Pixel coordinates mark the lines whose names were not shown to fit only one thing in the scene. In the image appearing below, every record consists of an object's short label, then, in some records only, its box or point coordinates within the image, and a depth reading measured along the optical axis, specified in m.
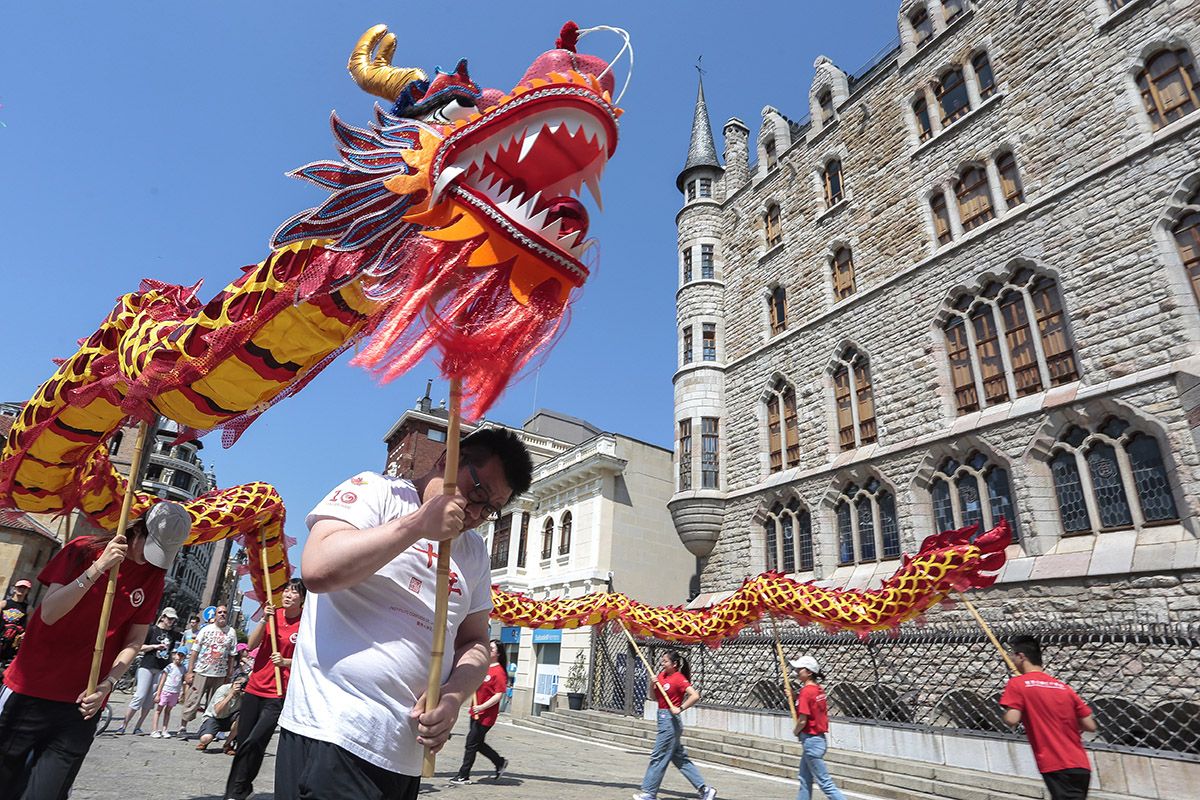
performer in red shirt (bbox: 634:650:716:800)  6.44
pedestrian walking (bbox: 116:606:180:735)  8.86
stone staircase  7.64
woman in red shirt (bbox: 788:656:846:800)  6.07
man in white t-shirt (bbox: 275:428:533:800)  1.46
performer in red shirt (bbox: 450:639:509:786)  7.67
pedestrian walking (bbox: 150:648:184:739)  9.06
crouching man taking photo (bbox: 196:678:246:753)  7.21
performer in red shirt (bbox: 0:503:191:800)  2.73
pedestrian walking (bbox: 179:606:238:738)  8.67
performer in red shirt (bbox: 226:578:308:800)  4.61
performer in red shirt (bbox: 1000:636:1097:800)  4.28
